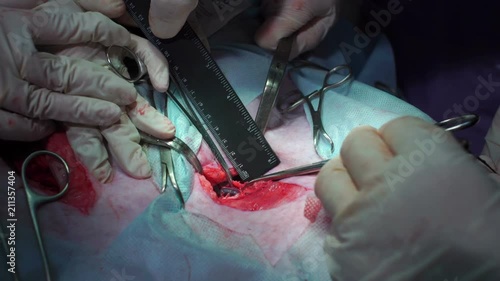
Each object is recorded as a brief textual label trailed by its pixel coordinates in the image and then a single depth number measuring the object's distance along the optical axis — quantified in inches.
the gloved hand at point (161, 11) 12.1
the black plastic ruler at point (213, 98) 13.0
